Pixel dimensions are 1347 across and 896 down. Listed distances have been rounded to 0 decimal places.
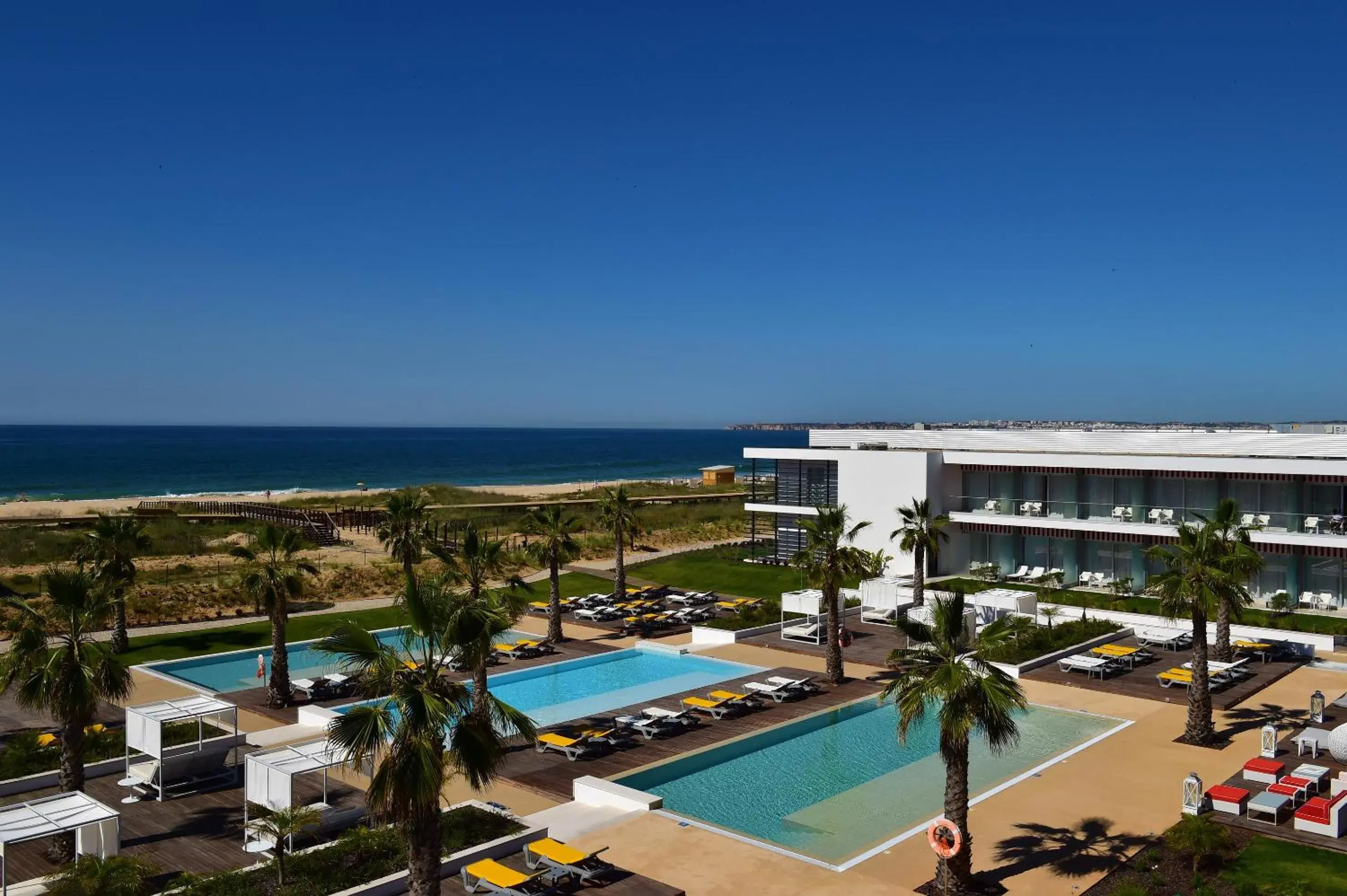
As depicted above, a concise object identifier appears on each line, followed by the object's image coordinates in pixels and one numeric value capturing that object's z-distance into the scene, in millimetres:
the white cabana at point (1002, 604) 33000
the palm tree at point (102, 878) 13188
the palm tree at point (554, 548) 33125
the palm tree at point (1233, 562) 22672
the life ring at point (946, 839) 13727
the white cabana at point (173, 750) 18672
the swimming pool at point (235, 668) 29062
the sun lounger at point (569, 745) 21234
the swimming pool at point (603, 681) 26672
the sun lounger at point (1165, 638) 30906
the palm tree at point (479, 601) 13016
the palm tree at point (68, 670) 15703
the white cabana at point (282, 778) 16641
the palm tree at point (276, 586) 25125
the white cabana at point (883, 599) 36344
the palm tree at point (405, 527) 33469
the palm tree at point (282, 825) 14367
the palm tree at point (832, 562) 26469
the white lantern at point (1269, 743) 19359
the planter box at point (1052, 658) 28109
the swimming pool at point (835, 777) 17750
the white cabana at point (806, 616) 32844
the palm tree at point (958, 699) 13938
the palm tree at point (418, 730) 11312
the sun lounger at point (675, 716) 23359
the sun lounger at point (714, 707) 24484
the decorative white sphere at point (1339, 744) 18688
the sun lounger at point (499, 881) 14078
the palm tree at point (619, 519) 37906
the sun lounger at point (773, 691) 25797
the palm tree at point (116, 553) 29844
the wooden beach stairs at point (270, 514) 58812
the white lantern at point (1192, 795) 16859
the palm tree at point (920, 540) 35562
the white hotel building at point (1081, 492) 34219
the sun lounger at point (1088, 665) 27562
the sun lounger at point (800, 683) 26188
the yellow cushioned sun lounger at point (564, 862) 14594
